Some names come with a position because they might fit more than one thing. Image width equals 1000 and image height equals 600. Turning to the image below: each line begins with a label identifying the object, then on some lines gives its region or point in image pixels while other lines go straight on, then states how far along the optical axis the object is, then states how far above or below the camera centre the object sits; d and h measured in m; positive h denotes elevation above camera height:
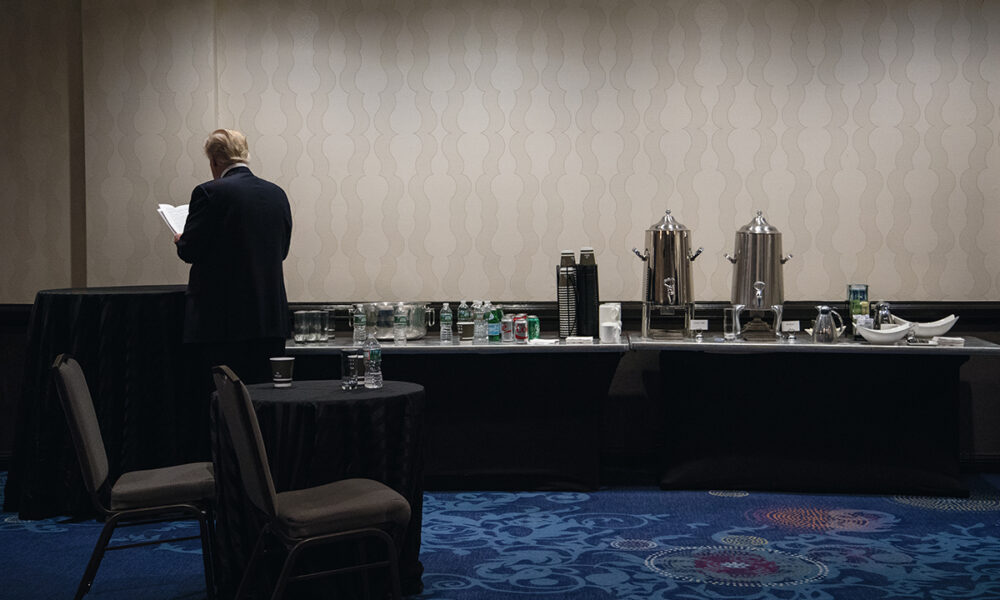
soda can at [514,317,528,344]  4.96 -0.10
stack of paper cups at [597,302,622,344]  4.95 -0.07
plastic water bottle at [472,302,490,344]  5.04 -0.10
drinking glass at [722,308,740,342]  4.93 -0.10
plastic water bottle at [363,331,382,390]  3.38 -0.18
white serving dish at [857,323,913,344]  4.71 -0.15
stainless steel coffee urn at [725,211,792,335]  4.96 +0.16
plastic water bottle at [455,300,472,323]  5.17 -0.02
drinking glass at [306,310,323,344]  5.08 -0.07
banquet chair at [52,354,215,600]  3.05 -0.54
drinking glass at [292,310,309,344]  5.06 -0.07
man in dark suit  4.14 +0.19
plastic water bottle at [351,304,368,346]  5.12 -0.07
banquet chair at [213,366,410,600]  2.61 -0.53
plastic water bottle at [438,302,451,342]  5.07 -0.05
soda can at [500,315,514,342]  4.99 -0.09
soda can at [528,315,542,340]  5.04 -0.09
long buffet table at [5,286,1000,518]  4.77 -0.51
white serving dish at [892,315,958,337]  4.81 -0.12
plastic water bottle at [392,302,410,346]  5.04 -0.07
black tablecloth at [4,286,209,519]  4.32 -0.30
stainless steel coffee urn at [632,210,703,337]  5.00 +0.18
